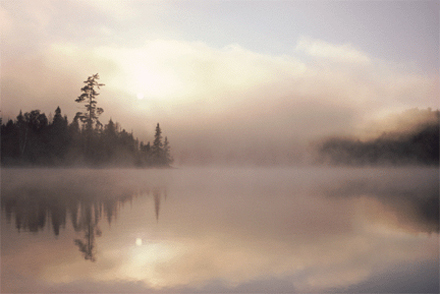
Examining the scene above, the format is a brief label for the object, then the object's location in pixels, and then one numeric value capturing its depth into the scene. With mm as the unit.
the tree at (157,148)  151125
